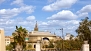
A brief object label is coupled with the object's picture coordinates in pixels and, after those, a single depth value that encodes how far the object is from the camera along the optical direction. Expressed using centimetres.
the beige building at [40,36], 6672
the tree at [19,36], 2540
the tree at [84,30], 2311
